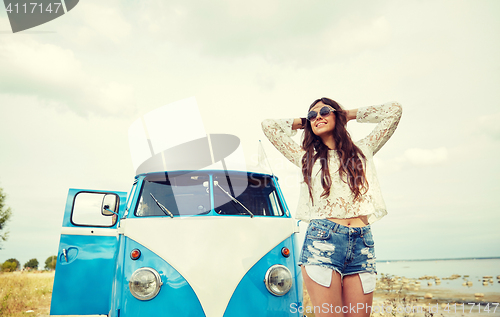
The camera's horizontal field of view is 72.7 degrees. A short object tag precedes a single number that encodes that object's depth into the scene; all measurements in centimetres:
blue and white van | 304
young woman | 183
